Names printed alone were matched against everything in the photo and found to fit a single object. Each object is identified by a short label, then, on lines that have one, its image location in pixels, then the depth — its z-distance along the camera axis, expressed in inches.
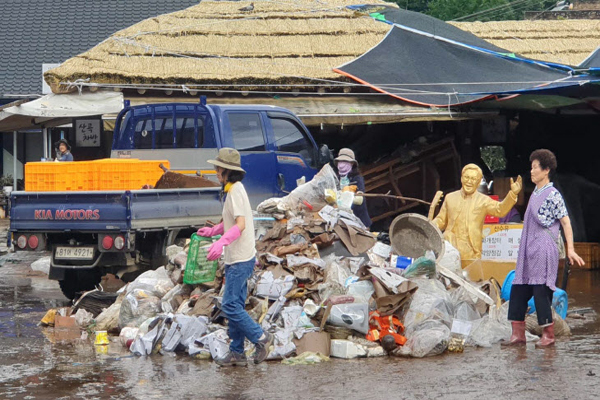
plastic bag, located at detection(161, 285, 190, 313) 733.9
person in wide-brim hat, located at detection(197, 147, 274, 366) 613.9
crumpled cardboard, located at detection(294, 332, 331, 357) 641.0
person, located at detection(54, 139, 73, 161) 1364.4
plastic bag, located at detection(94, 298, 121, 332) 757.4
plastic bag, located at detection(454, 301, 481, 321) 699.4
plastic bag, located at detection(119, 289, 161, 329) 730.2
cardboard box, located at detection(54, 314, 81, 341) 761.0
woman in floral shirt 666.8
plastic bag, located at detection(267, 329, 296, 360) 637.3
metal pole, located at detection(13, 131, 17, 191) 1631.4
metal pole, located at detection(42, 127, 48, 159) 1513.3
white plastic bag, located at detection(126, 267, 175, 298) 770.2
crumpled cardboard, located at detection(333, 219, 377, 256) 767.1
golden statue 798.5
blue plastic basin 751.1
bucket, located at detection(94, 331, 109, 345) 698.2
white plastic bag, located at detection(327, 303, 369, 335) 648.4
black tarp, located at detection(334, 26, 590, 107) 1245.7
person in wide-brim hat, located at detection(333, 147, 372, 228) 938.7
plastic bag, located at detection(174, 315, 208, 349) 665.6
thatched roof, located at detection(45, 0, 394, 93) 1296.8
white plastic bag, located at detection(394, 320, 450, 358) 644.7
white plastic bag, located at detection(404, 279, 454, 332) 673.0
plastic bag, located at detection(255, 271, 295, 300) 697.6
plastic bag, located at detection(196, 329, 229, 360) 636.1
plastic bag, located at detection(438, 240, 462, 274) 767.7
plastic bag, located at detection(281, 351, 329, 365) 623.2
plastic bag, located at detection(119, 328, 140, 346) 696.9
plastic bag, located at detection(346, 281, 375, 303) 690.8
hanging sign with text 1691.7
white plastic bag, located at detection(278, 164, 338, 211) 821.9
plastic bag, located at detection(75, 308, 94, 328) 780.0
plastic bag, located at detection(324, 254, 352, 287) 706.2
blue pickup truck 831.7
